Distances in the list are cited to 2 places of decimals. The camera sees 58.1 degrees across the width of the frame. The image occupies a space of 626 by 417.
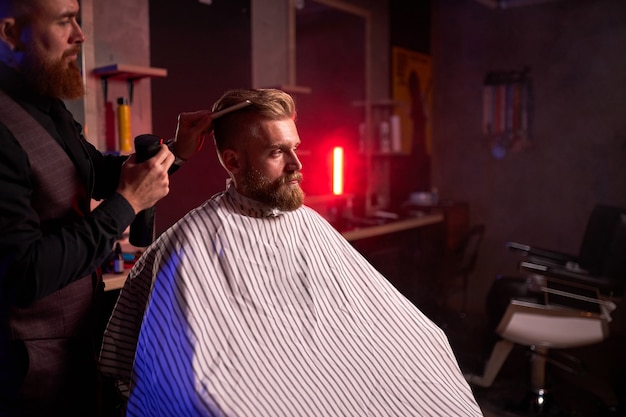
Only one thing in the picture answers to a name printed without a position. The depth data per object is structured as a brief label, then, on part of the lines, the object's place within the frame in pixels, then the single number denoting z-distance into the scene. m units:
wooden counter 3.38
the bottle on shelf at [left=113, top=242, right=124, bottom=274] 2.25
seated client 1.32
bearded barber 1.06
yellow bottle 2.51
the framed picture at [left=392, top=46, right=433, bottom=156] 4.57
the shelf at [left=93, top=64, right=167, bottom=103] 2.43
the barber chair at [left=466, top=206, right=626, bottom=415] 2.75
